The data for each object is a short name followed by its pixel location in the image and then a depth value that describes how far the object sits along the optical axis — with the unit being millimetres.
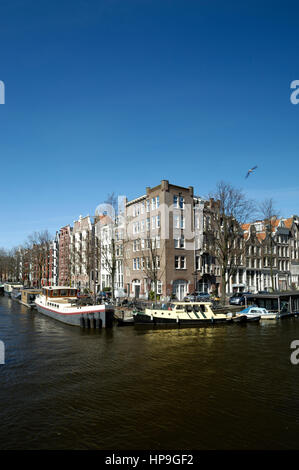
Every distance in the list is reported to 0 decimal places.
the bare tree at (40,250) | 94312
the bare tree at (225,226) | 47281
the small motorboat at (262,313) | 40719
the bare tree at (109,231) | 53469
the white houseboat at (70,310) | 35375
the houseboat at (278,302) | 43325
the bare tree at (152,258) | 53094
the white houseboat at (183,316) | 35938
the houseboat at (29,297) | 60950
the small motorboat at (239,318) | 38294
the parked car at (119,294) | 57381
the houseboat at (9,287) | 95162
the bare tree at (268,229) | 60500
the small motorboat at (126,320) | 38438
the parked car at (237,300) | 48594
